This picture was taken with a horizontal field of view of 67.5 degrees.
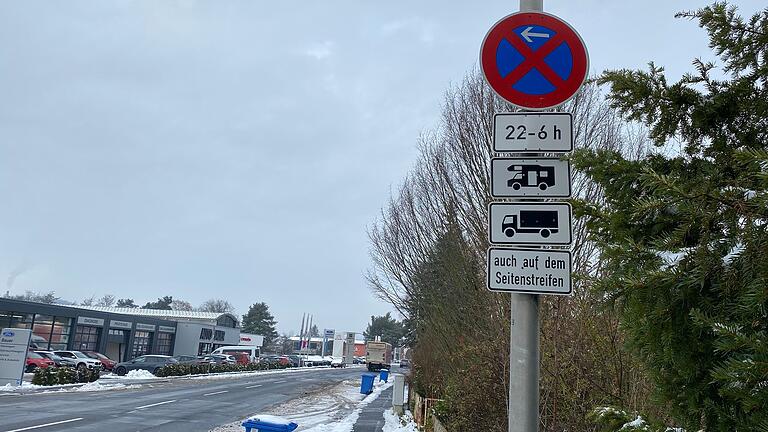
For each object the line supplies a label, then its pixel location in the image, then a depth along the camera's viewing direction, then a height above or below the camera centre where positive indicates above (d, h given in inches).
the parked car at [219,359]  1919.0 -125.3
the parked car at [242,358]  2235.5 -133.1
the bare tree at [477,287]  252.4 +49.0
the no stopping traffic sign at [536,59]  132.1 +65.2
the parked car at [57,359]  1348.4 -107.6
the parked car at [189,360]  1716.0 -116.3
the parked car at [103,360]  1611.0 -122.8
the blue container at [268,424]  298.7 -49.9
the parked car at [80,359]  1409.9 -110.5
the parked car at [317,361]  3286.7 -182.4
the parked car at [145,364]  1541.6 -121.6
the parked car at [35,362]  1310.3 -113.0
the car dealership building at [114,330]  1581.0 -44.8
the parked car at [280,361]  2463.3 -149.1
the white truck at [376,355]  2421.3 -87.4
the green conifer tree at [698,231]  82.2 +20.8
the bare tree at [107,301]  5414.4 +142.2
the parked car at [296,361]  2871.1 -163.6
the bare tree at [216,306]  5331.7 +158.1
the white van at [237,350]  2586.1 -117.1
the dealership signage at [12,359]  948.6 -79.2
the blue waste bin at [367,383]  1189.1 -101.1
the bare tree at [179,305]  5124.5 +140.1
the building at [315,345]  5315.0 -145.1
